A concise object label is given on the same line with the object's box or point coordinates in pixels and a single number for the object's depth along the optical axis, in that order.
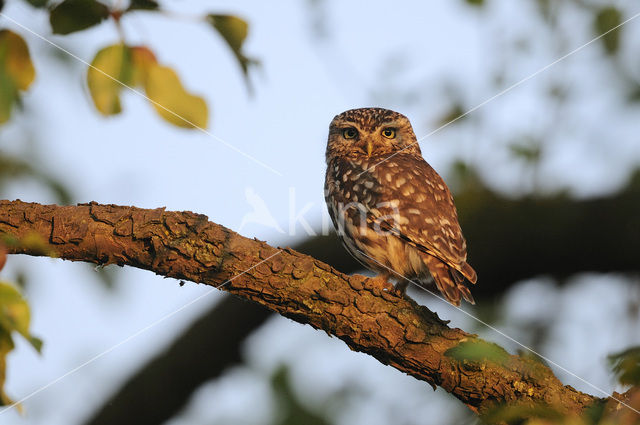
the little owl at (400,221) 8.62
